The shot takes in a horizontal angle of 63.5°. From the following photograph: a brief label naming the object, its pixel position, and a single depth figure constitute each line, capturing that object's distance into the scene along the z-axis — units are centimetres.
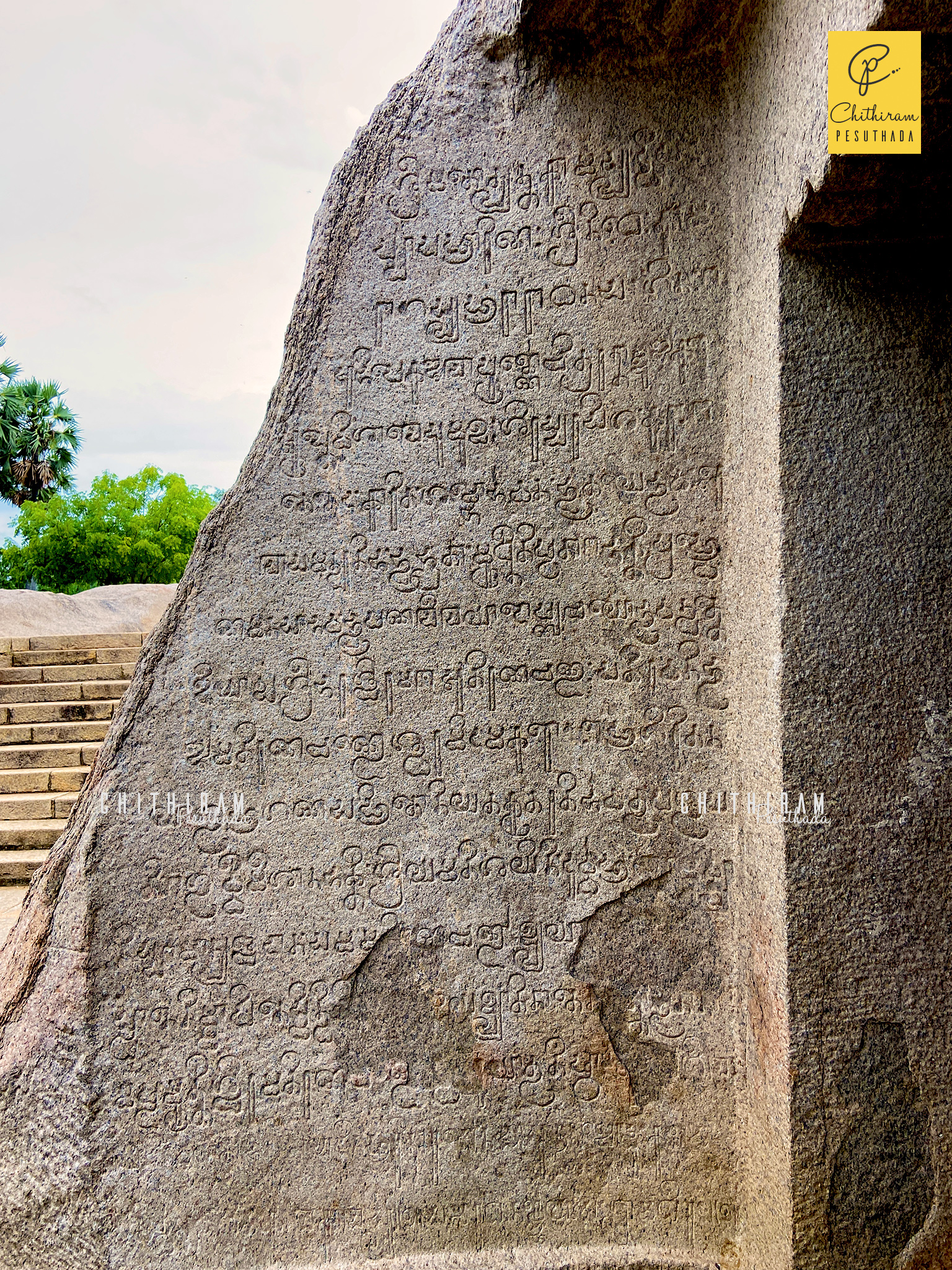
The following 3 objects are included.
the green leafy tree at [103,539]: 1734
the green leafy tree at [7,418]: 1842
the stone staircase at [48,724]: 426
